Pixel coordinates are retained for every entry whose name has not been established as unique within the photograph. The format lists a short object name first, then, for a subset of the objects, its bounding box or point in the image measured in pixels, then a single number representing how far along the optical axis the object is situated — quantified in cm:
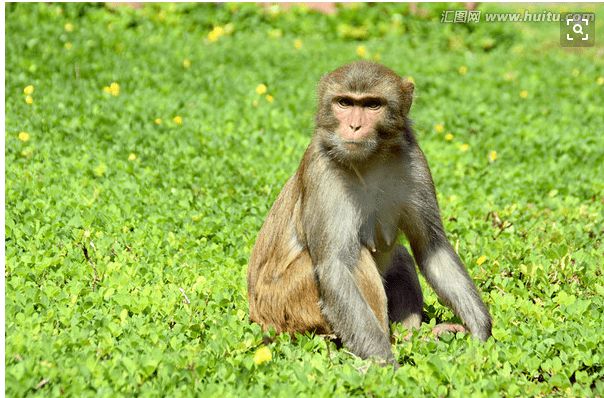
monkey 554
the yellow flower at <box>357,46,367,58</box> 1309
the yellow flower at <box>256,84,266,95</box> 1076
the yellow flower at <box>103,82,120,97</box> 1008
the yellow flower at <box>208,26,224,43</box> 1363
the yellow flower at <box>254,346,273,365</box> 514
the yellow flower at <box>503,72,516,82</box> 1227
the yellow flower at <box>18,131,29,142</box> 848
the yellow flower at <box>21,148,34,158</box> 829
